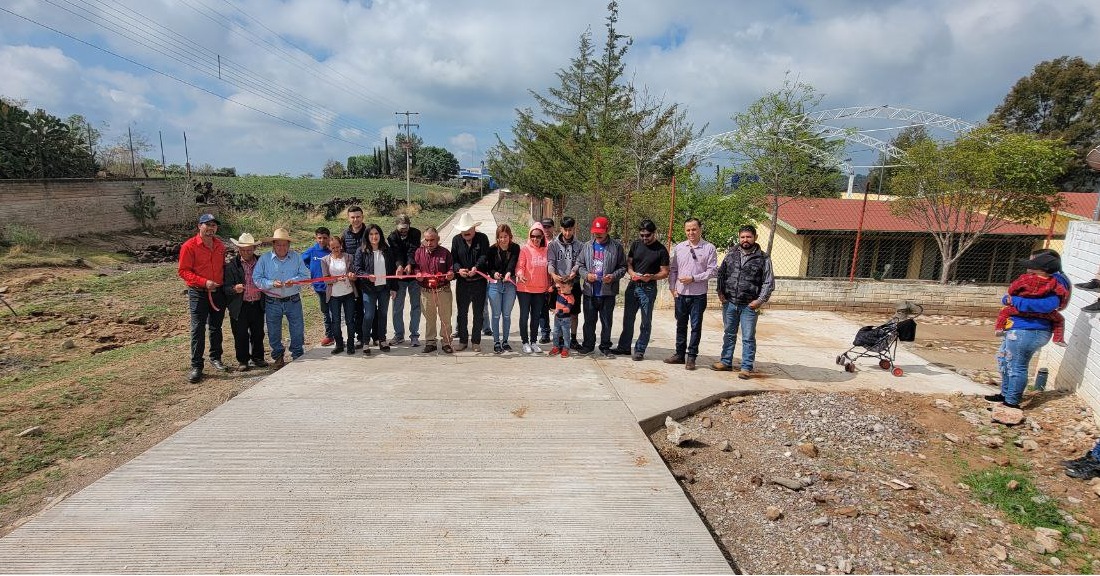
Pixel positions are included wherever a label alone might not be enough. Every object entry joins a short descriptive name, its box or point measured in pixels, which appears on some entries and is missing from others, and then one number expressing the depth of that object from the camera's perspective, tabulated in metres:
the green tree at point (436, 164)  98.75
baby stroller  6.19
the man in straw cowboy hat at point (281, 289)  5.68
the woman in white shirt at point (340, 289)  5.90
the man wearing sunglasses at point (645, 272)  5.88
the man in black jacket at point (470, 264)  5.92
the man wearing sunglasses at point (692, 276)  5.76
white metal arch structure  11.27
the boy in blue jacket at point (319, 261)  6.10
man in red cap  5.93
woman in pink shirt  5.93
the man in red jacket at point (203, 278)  5.41
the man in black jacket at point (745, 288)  5.50
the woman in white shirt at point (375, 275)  5.91
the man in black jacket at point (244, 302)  5.69
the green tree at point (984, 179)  11.29
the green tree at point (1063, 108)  29.31
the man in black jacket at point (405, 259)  6.15
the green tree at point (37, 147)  17.11
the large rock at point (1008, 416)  4.60
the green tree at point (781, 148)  11.12
